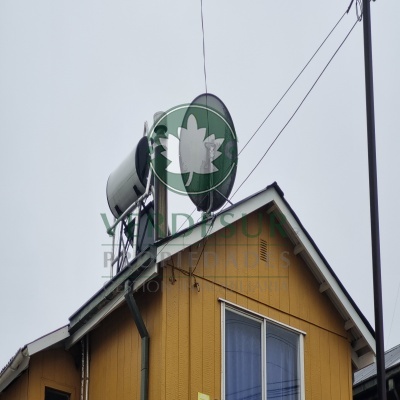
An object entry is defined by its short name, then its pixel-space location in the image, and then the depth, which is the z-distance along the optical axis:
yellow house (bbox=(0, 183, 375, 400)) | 13.34
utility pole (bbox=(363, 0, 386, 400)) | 10.90
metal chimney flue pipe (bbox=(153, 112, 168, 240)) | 14.14
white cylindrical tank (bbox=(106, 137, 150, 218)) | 15.55
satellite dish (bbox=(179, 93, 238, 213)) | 14.62
